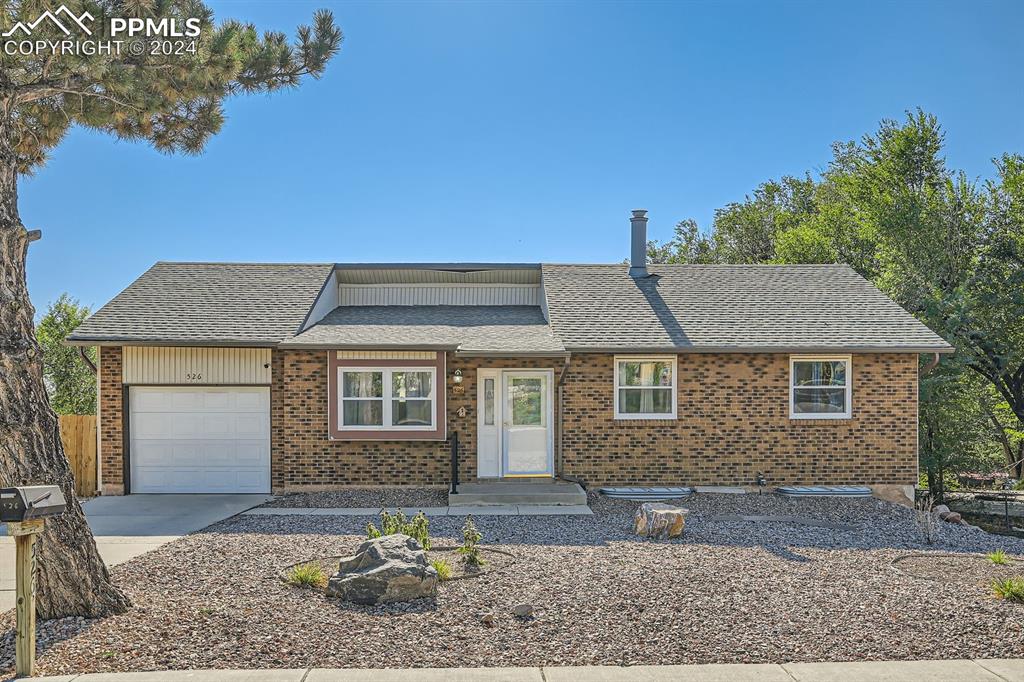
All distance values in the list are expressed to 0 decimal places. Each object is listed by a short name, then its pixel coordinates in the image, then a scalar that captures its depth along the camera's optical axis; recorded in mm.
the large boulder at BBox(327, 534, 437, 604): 6172
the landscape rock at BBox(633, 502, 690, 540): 9102
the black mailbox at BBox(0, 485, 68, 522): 4777
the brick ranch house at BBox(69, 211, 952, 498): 12703
